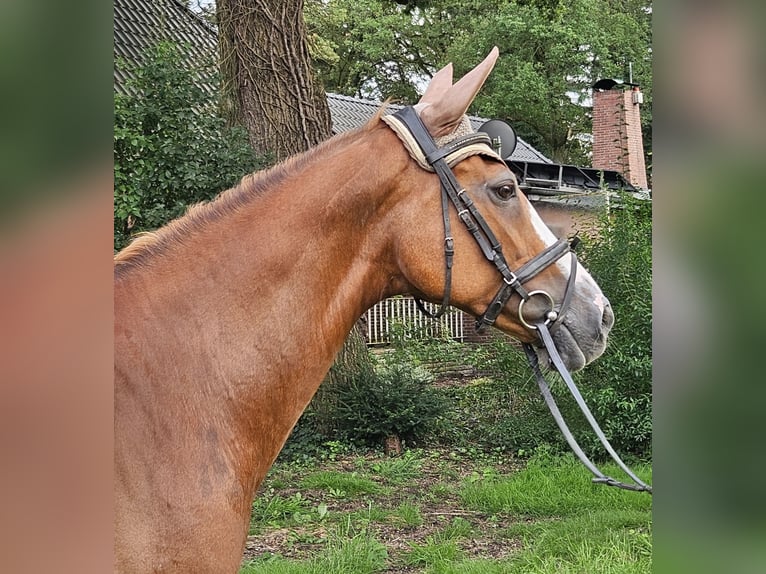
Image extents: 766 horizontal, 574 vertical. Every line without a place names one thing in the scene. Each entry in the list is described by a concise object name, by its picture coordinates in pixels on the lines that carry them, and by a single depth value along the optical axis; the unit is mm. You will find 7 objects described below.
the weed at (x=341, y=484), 5430
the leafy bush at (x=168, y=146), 5523
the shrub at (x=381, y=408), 6672
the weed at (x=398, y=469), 5828
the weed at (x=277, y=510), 4801
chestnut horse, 1652
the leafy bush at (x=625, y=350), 6000
